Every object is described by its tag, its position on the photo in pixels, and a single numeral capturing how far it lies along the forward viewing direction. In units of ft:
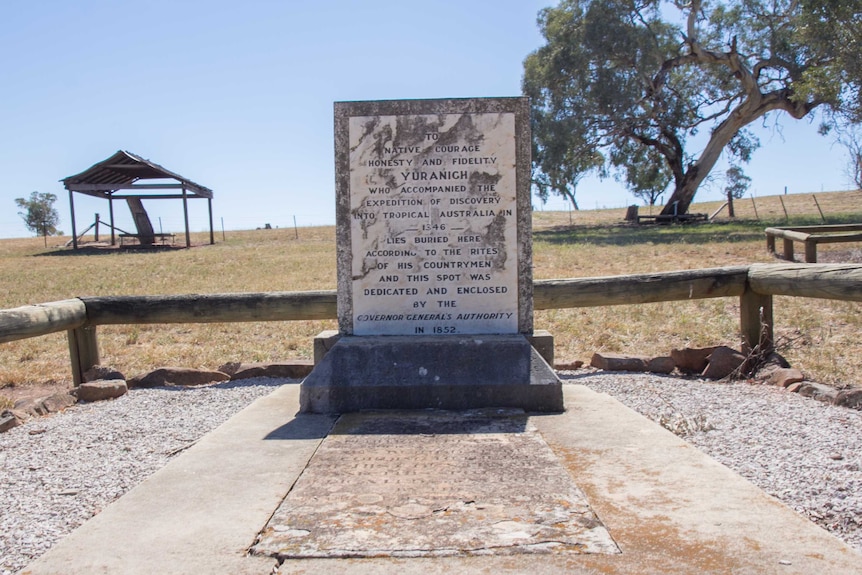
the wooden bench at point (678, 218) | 91.71
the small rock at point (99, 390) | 19.33
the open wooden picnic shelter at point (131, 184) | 88.22
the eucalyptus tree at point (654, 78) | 87.45
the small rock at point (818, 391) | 16.66
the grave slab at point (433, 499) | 8.12
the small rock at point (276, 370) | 21.63
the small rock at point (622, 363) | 21.47
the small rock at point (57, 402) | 18.01
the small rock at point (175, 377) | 21.12
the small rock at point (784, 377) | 18.47
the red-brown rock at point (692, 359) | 20.95
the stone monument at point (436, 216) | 15.72
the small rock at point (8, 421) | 16.03
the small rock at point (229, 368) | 22.08
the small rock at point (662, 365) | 21.25
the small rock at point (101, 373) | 21.40
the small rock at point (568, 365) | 21.81
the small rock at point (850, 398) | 15.92
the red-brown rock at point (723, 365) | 20.36
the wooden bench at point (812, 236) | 41.70
